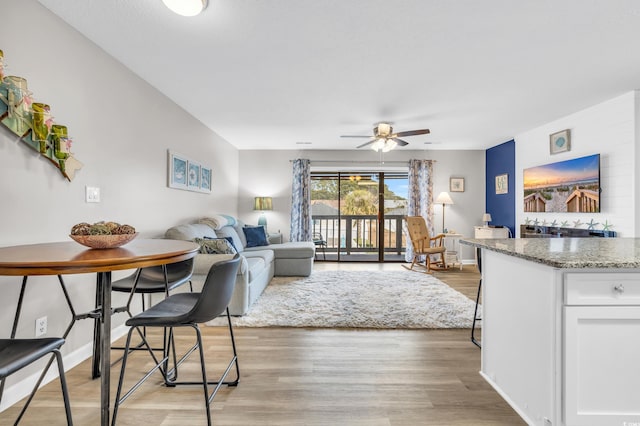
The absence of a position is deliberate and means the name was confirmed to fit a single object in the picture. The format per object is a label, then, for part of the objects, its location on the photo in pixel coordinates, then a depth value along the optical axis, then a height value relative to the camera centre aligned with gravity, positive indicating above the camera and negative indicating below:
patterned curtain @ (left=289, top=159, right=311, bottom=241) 6.15 +0.21
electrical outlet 1.86 -0.73
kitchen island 1.29 -0.55
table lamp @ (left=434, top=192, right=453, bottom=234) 5.99 +0.30
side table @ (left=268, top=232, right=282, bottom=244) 5.60 -0.48
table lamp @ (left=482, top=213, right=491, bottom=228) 5.82 -0.08
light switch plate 2.27 +0.14
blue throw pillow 5.14 -0.41
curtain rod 6.24 +1.09
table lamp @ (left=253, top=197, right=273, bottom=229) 5.98 +0.20
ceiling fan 4.12 +1.11
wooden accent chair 5.30 -0.50
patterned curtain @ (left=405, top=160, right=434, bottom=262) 6.21 +0.50
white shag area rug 2.88 -1.04
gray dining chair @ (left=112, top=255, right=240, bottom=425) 1.38 -0.48
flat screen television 3.68 +0.40
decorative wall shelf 1.67 +0.54
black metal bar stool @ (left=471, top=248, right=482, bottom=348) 2.46 -1.03
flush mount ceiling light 1.76 +1.25
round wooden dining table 1.12 -0.20
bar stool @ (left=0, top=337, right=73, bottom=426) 0.97 -0.50
